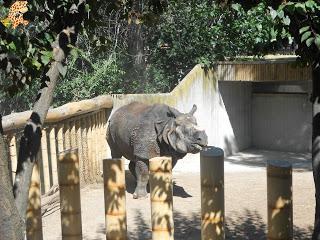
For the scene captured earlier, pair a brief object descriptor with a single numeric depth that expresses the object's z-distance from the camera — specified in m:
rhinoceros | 8.41
